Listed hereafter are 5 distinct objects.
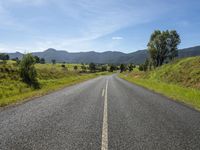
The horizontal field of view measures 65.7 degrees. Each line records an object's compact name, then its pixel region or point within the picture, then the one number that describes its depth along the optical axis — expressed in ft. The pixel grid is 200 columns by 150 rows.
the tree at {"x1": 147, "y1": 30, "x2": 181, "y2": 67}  155.17
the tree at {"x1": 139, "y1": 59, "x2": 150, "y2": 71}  245.81
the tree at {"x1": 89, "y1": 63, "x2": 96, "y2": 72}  370.67
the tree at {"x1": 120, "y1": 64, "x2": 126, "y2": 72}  399.64
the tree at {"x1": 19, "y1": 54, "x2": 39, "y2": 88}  75.07
